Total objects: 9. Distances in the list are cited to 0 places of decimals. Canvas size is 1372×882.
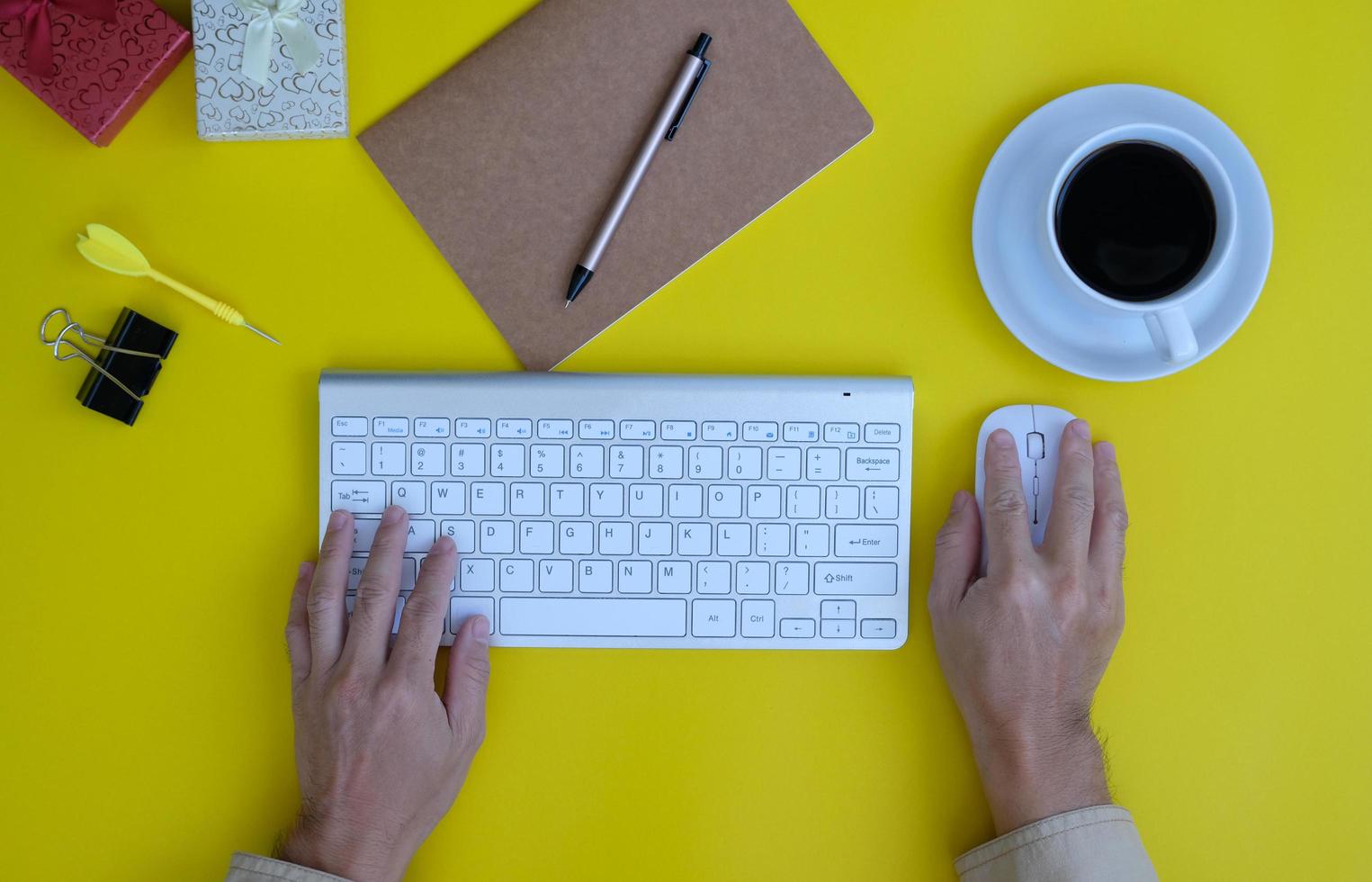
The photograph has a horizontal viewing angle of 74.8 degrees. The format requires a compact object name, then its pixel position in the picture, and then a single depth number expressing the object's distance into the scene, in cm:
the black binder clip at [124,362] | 79
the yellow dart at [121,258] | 77
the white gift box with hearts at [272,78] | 76
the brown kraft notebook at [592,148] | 80
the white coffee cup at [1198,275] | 68
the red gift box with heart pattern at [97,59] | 76
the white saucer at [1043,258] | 76
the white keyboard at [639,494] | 78
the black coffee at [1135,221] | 71
